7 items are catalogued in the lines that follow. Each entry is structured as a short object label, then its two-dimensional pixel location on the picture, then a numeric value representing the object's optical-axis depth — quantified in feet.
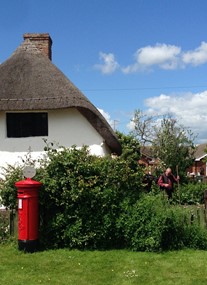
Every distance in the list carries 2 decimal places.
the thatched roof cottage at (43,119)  43.09
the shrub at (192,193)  48.24
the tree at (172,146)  85.35
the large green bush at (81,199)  26.55
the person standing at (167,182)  41.22
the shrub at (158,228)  25.41
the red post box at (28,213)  25.64
